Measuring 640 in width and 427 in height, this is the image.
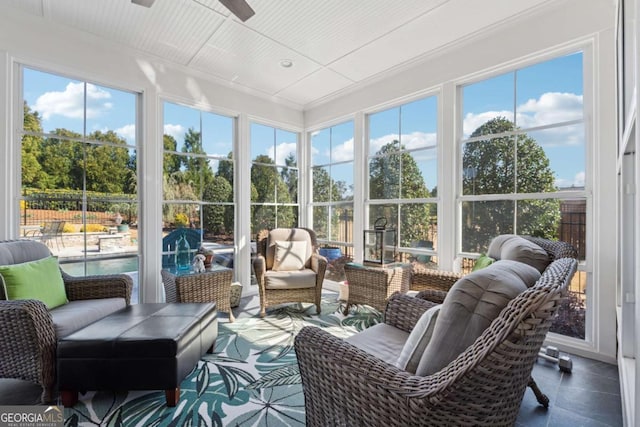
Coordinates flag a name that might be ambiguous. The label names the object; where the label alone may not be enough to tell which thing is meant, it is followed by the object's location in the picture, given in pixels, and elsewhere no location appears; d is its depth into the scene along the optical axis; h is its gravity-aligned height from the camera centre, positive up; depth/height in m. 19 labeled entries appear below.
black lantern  3.52 -0.40
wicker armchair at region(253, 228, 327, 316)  3.44 -0.78
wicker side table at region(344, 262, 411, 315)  3.15 -0.75
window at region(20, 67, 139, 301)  2.90 +0.42
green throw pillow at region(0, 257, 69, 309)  2.06 -0.49
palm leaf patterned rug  1.74 -1.19
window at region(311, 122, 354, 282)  4.54 +0.32
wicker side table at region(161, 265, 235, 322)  3.01 -0.77
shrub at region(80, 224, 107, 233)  3.19 -0.16
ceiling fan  2.06 +1.44
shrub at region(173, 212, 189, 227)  3.78 -0.09
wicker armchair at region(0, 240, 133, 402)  1.78 -0.78
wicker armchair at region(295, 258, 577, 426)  0.85 -0.56
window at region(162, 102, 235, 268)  3.74 +0.41
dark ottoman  1.77 -0.88
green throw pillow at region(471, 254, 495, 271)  2.12 -0.35
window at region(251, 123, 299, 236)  4.60 +0.56
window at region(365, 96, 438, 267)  3.57 +0.49
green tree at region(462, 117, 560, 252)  2.76 +0.28
